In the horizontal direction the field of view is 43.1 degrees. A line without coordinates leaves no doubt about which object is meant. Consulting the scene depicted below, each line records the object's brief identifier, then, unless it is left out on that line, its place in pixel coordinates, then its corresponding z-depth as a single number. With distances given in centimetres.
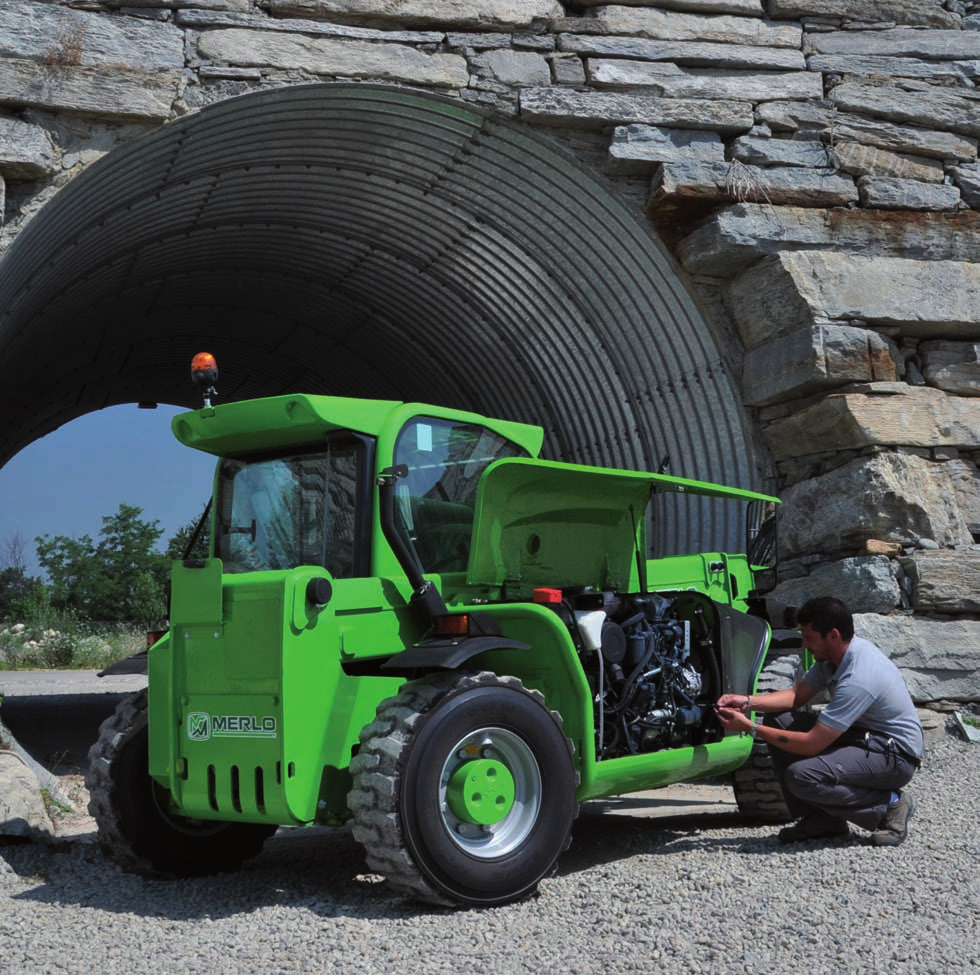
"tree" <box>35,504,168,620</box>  4184
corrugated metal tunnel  912
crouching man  579
